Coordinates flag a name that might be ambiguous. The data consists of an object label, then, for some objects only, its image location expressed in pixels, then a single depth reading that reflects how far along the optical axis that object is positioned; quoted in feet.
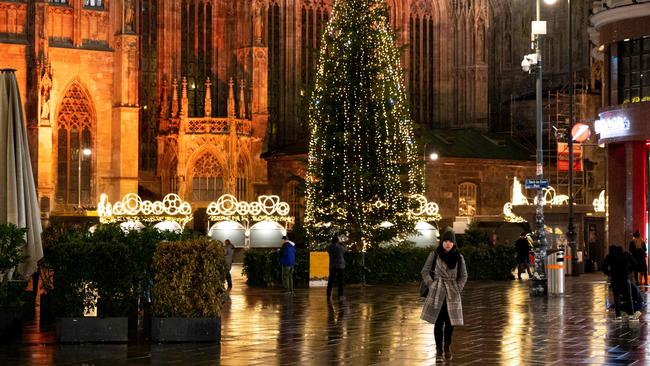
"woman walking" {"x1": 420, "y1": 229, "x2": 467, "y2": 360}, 57.36
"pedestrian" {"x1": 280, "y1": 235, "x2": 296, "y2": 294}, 106.83
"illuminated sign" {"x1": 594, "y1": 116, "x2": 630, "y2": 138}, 130.21
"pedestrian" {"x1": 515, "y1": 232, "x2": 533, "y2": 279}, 131.85
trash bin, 99.55
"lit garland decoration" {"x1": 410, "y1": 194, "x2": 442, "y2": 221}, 149.48
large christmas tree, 120.37
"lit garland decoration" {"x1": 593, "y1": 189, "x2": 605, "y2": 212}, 162.07
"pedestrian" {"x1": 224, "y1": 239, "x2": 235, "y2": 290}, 116.06
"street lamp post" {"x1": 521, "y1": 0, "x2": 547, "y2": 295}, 102.32
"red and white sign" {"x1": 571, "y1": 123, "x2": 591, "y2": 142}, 136.15
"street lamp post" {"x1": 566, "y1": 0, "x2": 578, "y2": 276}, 129.08
